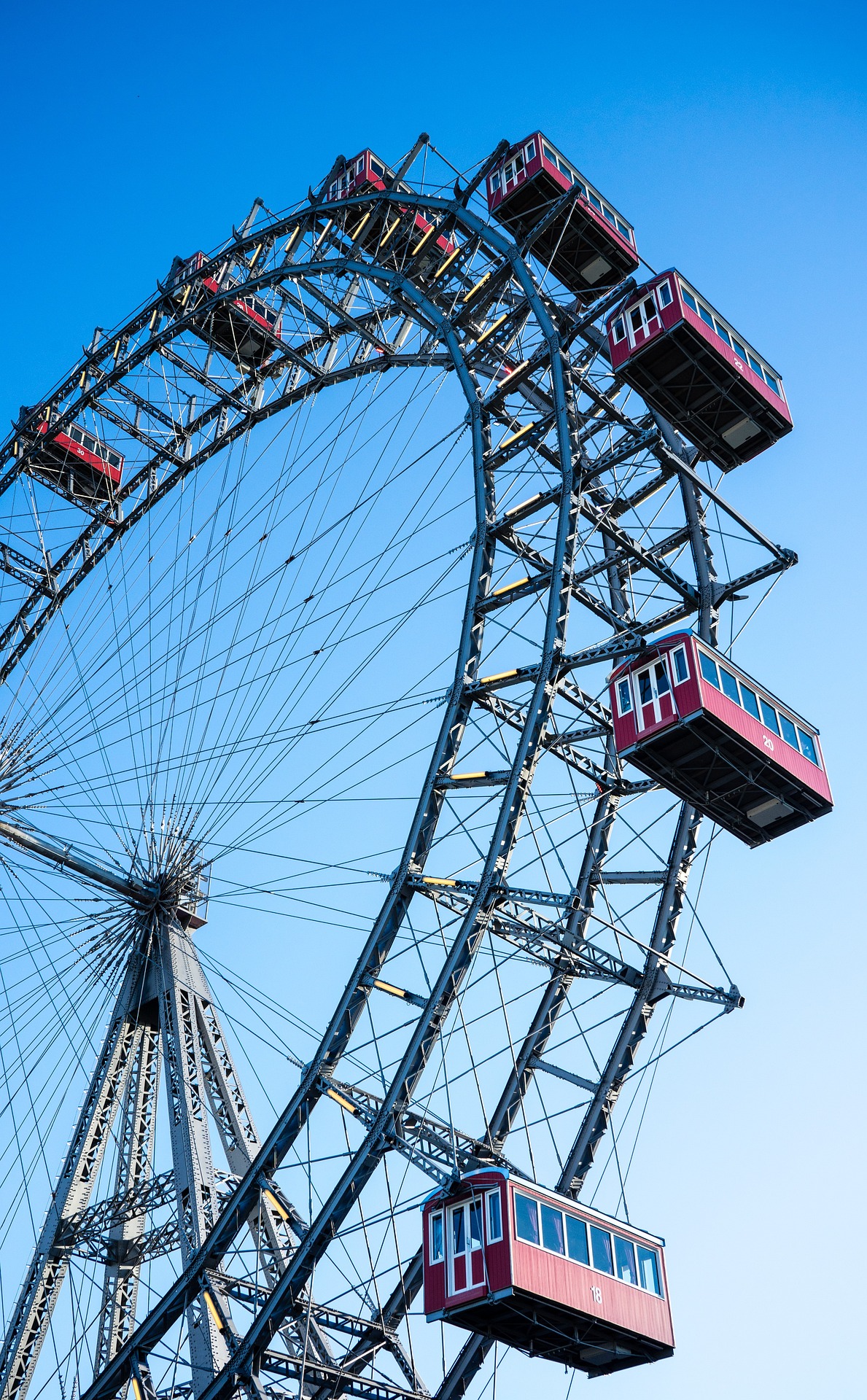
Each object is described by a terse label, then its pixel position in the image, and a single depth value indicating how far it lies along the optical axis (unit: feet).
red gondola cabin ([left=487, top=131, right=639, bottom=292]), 100.22
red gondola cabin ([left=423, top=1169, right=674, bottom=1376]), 65.21
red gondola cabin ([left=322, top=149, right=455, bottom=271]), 106.52
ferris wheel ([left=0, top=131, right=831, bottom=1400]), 70.28
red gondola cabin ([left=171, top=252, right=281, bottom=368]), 124.98
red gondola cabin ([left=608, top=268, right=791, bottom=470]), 90.48
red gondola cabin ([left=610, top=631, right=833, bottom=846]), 76.18
